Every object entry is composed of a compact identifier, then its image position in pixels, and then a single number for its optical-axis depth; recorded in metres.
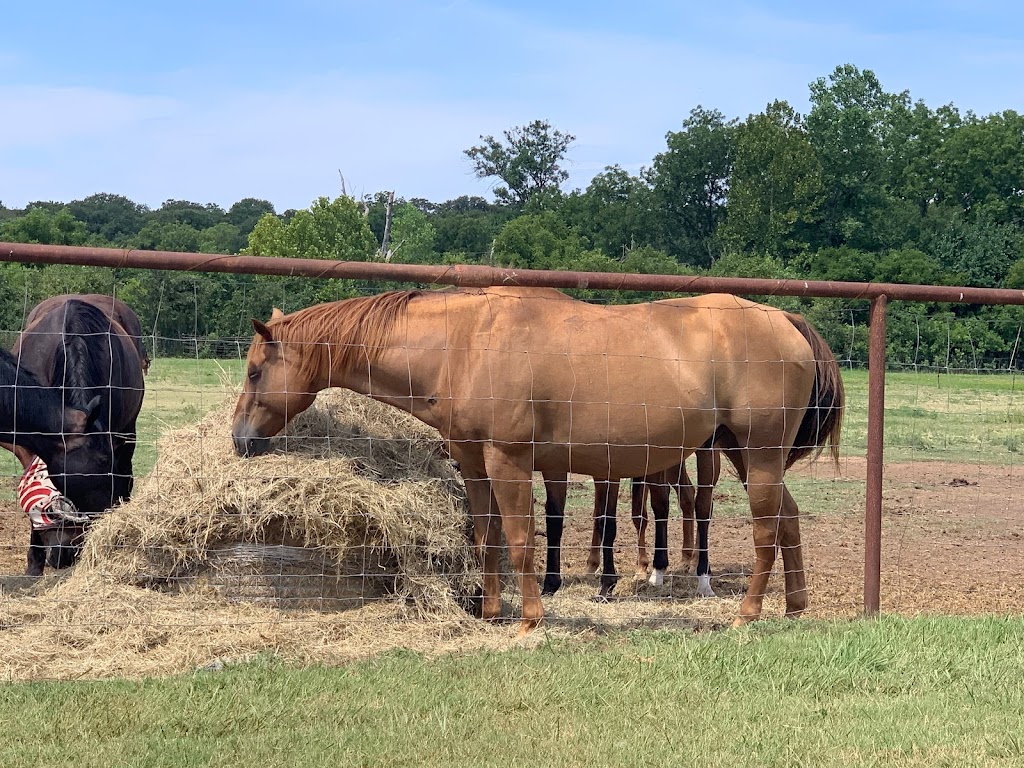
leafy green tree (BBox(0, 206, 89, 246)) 56.06
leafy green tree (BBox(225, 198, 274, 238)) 93.00
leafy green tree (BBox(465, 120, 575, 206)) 73.31
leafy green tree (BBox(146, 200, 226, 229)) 86.34
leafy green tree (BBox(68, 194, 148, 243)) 81.49
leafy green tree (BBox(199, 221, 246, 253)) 64.32
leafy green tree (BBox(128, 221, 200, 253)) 60.69
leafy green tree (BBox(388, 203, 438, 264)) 60.09
